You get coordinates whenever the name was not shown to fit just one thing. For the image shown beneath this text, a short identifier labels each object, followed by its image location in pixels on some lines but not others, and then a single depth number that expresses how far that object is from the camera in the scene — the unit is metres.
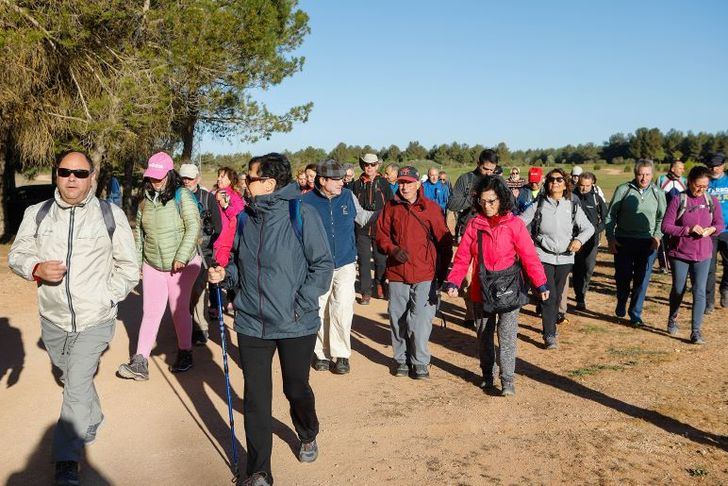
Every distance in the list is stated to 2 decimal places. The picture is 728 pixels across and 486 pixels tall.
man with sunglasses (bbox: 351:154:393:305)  9.61
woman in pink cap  6.11
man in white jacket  4.13
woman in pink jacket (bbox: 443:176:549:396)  5.75
